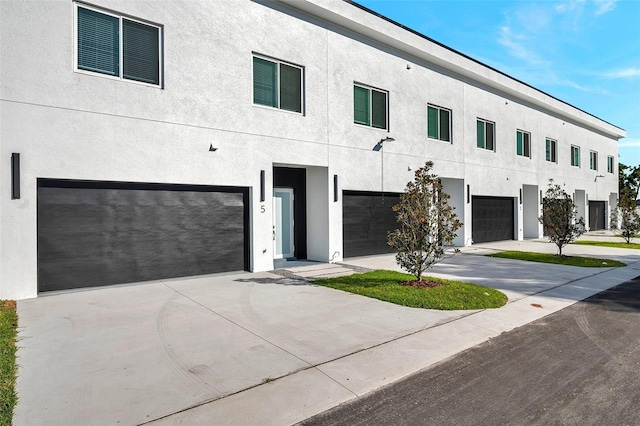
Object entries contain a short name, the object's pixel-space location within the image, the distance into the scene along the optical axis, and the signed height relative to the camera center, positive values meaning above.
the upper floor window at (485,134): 18.08 +4.04
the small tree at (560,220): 13.56 -0.19
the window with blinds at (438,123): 15.75 +4.02
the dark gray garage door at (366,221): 13.21 -0.18
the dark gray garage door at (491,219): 18.31 -0.17
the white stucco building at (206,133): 7.50 +2.29
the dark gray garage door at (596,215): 28.09 -0.05
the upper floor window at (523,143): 20.51 +4.02
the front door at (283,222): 12.43 -0.16
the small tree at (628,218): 19.38 -0.21
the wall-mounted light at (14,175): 7.16 +0.86
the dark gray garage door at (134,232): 7.86 -0.32
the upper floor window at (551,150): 22.74 +4.03
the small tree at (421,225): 8.28 -0.20
